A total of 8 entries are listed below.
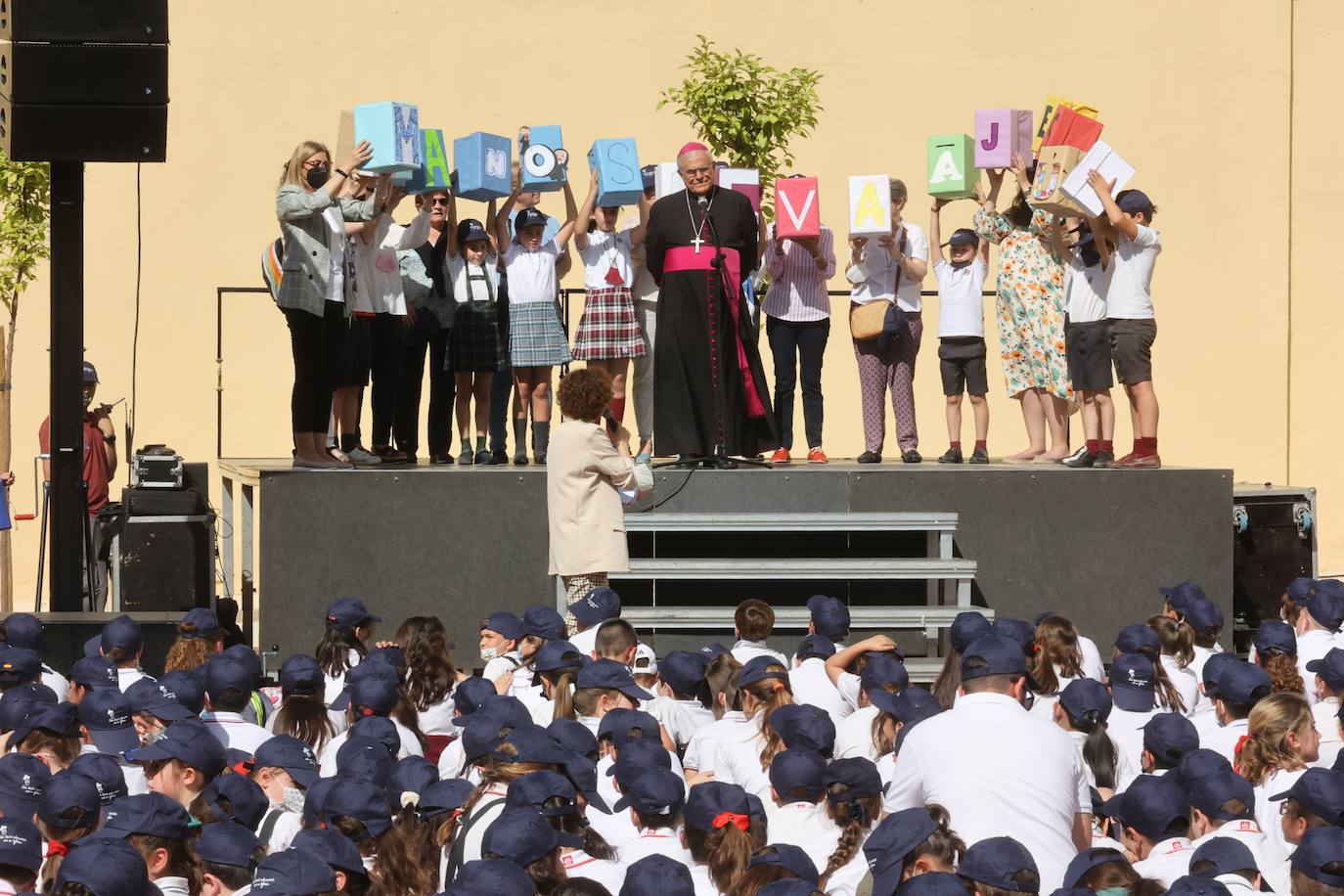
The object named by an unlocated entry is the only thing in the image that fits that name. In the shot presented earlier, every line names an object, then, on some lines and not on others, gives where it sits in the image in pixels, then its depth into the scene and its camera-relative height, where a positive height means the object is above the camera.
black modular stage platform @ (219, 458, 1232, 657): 18.16 -0.78
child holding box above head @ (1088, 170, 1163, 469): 19.02 +0.36
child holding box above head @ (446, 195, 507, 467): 19.89 +0.36
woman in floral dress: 20.81 +0.38
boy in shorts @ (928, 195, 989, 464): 20.84 +0.28
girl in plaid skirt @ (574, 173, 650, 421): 20.09 +0.38
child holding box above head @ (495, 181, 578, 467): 19.67 +0.30
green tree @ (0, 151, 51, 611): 25.50 +1.03
